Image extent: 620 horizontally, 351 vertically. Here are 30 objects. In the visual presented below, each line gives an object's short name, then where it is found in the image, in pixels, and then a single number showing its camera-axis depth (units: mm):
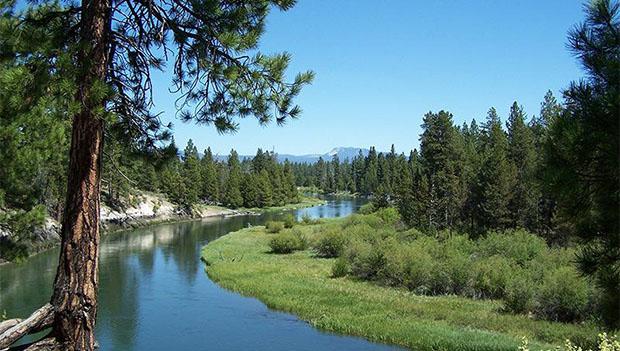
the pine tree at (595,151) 7680
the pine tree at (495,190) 47688
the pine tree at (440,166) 54094
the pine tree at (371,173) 145650
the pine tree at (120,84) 6184
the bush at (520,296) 23922
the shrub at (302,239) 47734
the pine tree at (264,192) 105750
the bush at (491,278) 27562
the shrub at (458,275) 28750
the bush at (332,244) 43125
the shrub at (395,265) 31481
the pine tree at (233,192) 100125
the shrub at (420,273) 29745
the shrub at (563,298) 22578
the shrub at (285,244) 46344
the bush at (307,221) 69881
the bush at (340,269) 34334
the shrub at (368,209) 73519
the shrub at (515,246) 33438
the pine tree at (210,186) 99875
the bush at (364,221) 53406
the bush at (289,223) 64844
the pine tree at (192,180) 85438
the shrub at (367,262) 33531
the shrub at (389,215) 59094
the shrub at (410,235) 42875
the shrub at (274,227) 61094
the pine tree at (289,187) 120750
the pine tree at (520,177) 48281
